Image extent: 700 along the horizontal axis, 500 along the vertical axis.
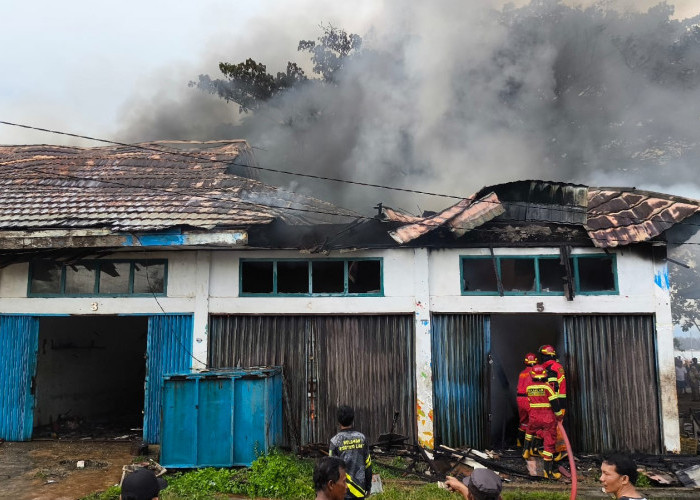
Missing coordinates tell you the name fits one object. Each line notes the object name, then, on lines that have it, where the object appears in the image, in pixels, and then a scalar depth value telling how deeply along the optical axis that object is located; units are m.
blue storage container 7.50
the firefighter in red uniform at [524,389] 8.02
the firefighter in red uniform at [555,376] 7.74
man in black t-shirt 4.29
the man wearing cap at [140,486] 2.76
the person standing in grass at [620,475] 3.15
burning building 8.63
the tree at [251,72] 23.98
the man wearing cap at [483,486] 2.74
